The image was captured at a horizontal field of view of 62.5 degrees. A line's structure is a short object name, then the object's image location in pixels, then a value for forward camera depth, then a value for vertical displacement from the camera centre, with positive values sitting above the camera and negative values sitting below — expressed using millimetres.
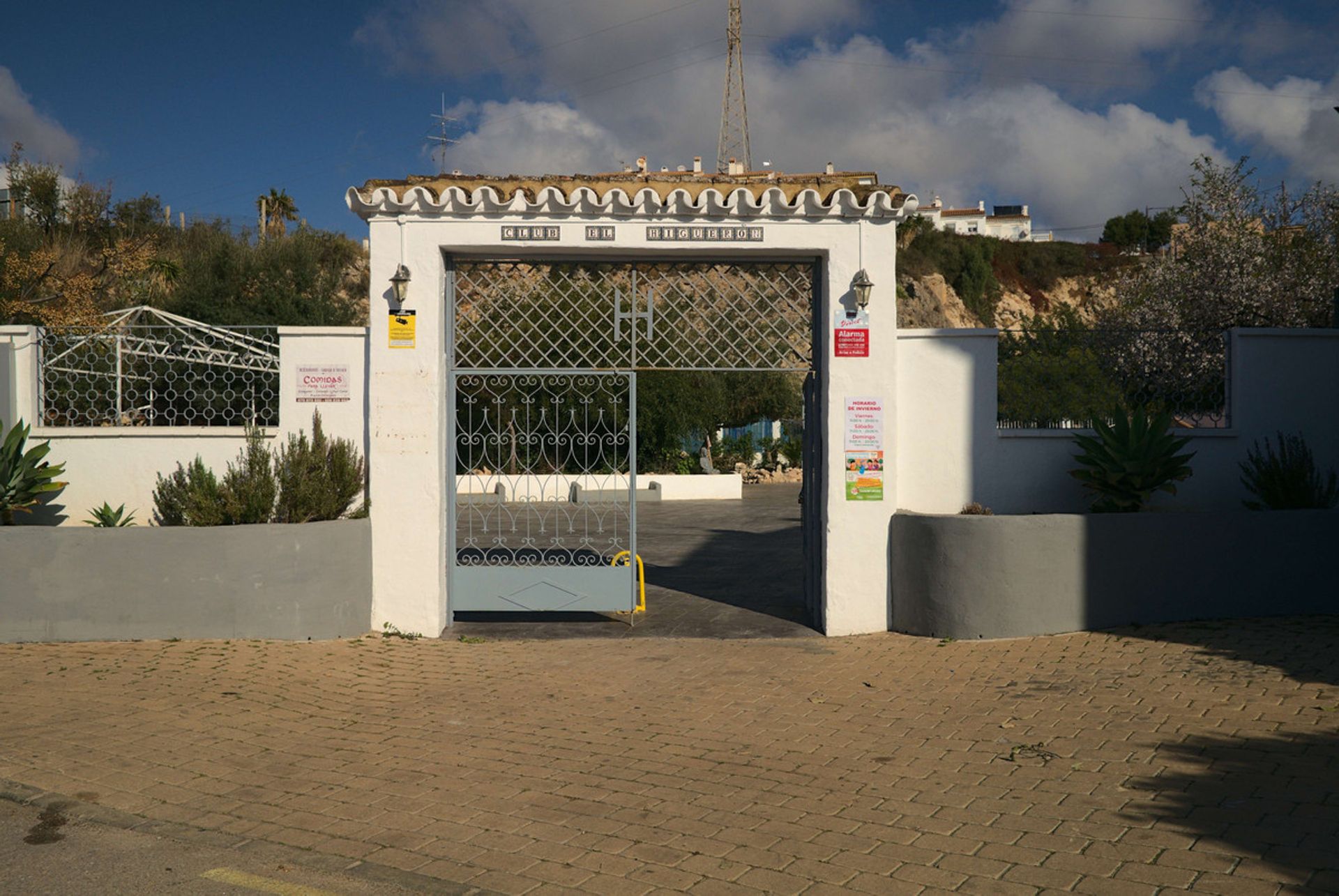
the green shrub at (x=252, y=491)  9078 -393
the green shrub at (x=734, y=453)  33719 -229
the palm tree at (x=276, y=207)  54562 +11857
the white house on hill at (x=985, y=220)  91625 +19649
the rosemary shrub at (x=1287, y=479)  9555 -280
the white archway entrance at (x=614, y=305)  9234 +1200
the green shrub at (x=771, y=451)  34844 -190
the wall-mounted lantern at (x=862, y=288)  9109 +1307
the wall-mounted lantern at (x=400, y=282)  9070 +1333
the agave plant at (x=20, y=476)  9344 -284
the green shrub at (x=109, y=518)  9703 -667
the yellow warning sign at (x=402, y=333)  9258 +930
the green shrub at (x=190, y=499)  9039 -463
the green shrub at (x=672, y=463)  29172 -487
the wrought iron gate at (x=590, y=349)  9578 +859
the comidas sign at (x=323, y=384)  9625 +526
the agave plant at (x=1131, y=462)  9305 -133
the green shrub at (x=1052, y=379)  10258 +653
